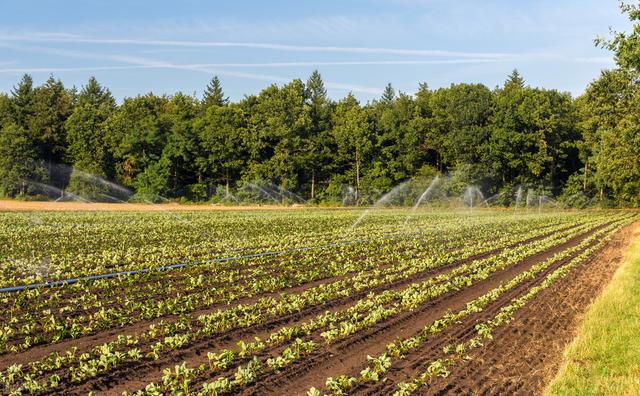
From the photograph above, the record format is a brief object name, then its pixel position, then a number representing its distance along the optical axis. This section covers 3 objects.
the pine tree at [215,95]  104.03
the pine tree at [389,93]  116.29
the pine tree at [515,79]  111.84
